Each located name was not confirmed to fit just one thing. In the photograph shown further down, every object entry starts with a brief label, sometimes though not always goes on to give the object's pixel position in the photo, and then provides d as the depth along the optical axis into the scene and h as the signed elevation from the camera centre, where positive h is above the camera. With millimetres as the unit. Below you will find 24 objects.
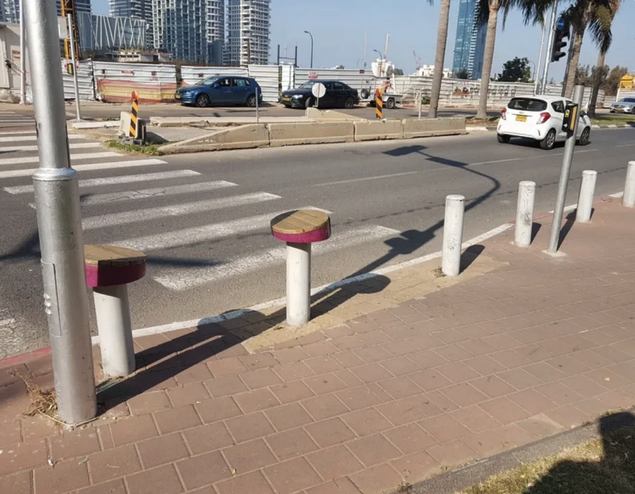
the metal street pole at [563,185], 6832 -1286
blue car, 28547 -1311
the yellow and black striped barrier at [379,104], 23062 -1290
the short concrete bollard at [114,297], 3473 -1477
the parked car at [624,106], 48312 -2170
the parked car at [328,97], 31047 -1499
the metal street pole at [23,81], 23156 -923
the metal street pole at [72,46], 17405 +398
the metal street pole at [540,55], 38588 +1429
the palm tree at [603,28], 30734 +2726
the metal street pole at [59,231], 2787 -853
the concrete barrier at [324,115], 22062 -1745
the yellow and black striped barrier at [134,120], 14180 -1399
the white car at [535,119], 18312 -1355
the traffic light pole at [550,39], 26706 +1799
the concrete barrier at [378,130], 18234 -1849
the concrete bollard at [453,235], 6211 -1681
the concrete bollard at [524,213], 7508 -1741
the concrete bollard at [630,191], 10576 -1963
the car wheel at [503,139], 19922 -2133
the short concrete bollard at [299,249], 4488 -1413
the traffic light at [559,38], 16836 +1092
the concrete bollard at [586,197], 8859 -1814
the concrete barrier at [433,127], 19944 -1904
